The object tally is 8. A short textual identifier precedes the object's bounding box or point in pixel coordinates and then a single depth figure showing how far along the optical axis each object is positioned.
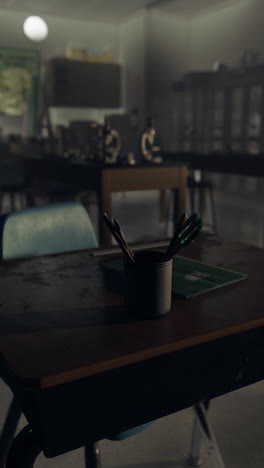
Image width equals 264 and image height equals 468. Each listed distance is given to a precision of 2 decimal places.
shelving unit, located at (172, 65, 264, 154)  6.50
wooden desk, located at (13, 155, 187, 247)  2.99
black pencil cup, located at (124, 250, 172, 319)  0.75
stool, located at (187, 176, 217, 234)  4.41
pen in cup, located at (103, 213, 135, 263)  0.75
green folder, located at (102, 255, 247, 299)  0.87
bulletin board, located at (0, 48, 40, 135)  7.83
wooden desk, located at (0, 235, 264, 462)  0.62
